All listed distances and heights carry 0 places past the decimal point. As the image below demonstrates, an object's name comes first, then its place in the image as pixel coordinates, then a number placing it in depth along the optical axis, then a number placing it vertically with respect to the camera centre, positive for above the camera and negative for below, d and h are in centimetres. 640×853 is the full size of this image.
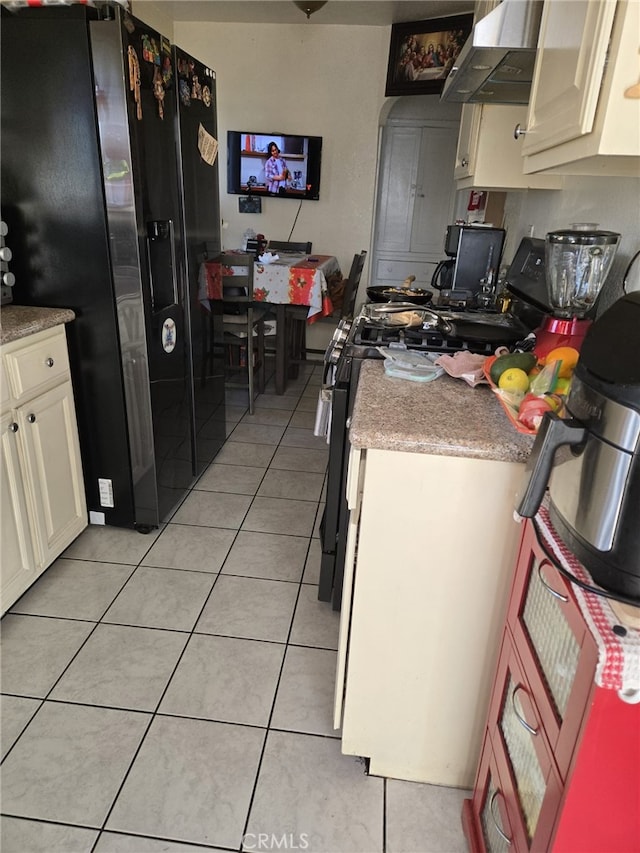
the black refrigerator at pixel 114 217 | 182 -6
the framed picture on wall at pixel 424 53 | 384 +105
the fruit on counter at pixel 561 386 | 124 -34
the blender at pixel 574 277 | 137 -13
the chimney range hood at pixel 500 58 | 136 +39
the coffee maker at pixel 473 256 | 245 -16
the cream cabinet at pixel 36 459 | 176 -82
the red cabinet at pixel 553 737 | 77 -74
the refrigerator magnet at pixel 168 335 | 227 -50
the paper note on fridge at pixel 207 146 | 252 +24
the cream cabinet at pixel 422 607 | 117 -80
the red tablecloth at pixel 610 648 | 72 -50
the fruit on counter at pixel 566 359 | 126 -29
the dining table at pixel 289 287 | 373 -49
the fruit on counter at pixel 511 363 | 138 -33
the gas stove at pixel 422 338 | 166 -35
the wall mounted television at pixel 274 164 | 460 +32
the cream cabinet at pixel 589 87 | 88 +22
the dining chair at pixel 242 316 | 339 -67
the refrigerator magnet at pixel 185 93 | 228 +41
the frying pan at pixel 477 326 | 172 -32
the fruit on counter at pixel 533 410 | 115 -36
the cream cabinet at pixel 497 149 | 216 +24
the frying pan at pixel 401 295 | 240 -33
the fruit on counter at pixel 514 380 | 132 -35
